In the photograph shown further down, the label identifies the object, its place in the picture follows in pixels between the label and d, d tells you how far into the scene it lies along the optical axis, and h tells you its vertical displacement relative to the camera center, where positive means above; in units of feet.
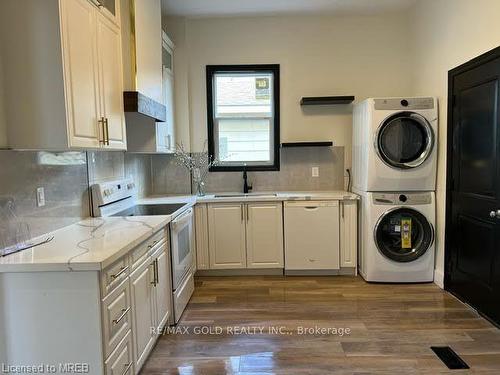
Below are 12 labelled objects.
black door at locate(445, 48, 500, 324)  8.65 -0.73
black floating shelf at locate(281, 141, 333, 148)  13.38 +0.61
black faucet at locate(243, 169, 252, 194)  13.68 -0.90
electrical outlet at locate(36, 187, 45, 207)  6.79 -0.61
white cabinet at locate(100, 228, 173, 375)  5.51 -2.57
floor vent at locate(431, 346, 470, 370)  7.22 -4.18
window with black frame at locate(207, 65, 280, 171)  13.93 +1.58
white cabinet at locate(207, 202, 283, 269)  12.38 -2.57
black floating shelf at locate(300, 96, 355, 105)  13.10 +2.22
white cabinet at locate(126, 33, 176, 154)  10.58 +1.12
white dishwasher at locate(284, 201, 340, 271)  12.25 -2.58
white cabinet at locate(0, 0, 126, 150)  5.66 +1.49
